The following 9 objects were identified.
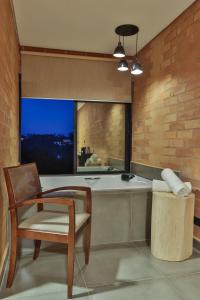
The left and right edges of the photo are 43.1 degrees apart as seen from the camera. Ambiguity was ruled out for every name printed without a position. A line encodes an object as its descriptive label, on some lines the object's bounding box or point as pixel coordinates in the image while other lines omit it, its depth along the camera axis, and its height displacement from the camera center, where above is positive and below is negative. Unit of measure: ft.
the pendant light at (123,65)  10.05 +3.03
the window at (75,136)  12.78 +0.25
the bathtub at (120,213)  8.52 -2.48
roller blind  11.69 +2.96
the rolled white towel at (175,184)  7.40 -1.25
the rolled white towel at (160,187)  7.90 -1.41
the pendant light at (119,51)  9.21 +3.28
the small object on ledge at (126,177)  11.36 -1.61
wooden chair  5.73 -2.03
